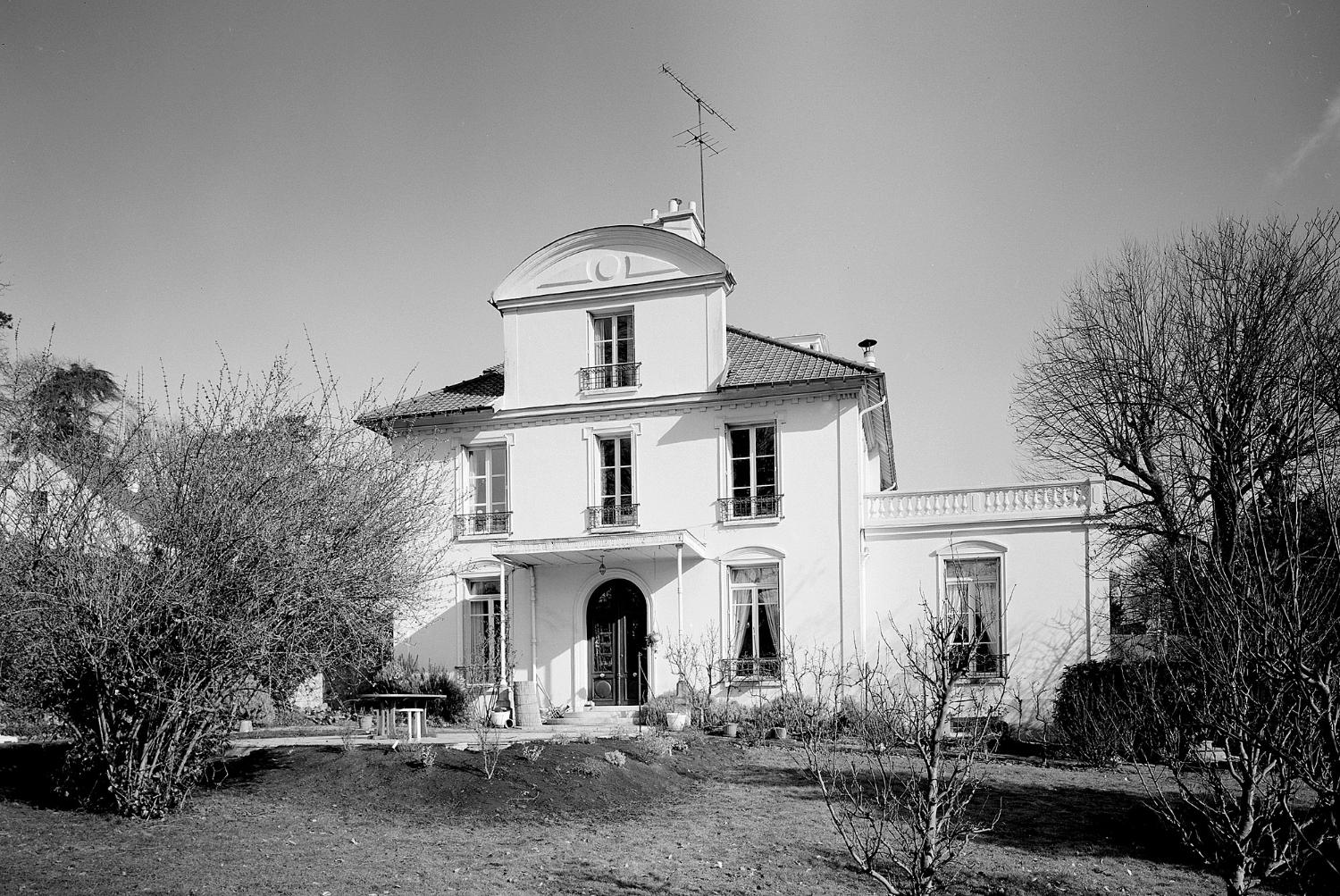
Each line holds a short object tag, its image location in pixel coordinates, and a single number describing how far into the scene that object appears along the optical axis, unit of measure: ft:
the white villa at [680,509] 65.05
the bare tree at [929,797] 20.57
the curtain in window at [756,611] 66.95
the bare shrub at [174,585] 28.99
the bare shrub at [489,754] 36.01
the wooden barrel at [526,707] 60.34
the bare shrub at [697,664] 63.36
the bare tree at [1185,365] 54.95
